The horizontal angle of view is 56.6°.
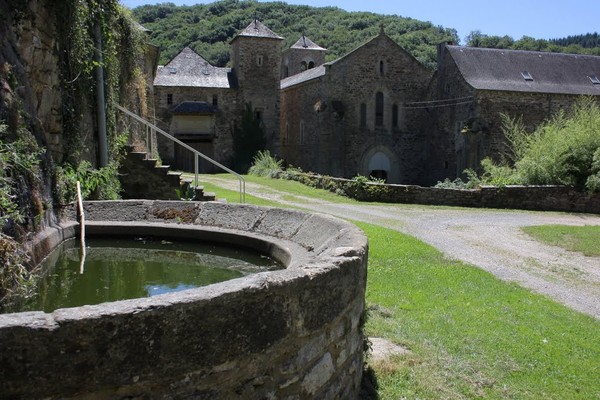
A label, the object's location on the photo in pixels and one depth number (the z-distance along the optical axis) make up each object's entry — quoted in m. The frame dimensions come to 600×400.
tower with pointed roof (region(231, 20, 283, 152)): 38.78
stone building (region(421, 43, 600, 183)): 31.53
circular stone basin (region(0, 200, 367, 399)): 2.35
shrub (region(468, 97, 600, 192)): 20.97
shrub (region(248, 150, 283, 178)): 31.00
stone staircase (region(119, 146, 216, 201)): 13.12
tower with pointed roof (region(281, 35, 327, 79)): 55.09
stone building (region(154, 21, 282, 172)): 38.12
